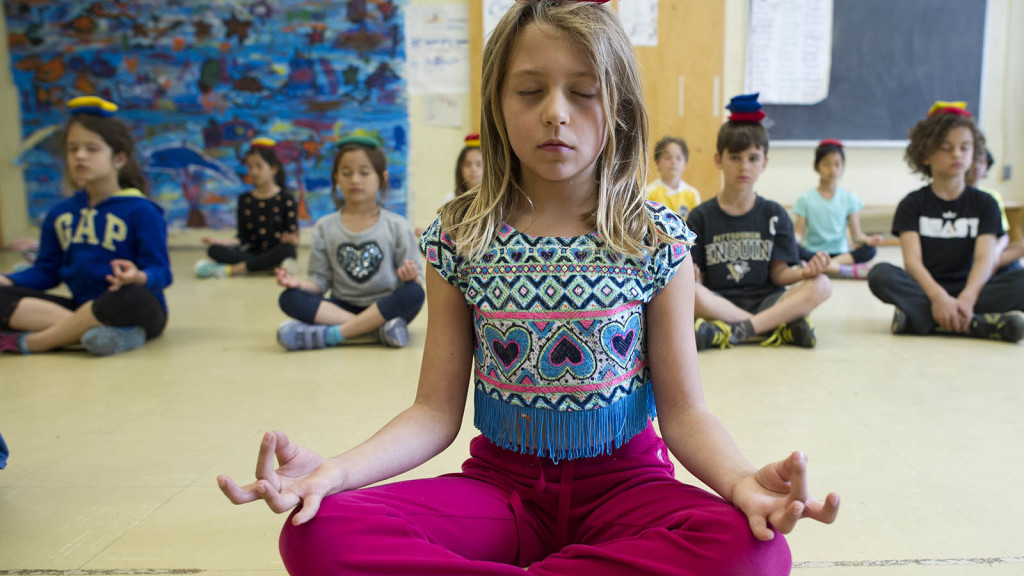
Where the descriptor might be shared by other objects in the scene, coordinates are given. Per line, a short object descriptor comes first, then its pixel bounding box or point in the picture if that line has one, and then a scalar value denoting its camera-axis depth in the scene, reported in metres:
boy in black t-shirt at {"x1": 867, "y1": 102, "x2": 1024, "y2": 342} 2.58
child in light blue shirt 4.27
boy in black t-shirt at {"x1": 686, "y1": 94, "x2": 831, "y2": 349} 2.47
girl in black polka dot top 4.42
